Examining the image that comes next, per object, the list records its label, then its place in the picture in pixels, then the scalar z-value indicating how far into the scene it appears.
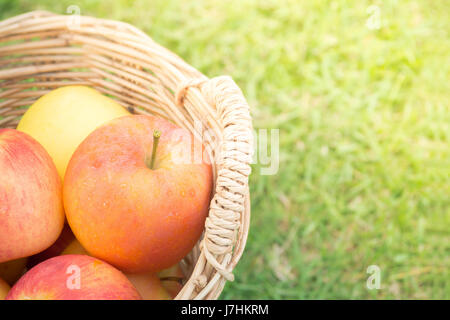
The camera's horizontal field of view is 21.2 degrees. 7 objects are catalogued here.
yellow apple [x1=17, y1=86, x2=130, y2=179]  0.62
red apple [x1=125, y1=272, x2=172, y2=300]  0.60
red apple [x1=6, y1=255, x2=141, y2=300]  0.55
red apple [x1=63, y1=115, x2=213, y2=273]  0.57
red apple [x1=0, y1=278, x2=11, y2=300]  0.58
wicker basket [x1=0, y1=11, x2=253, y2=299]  0.56
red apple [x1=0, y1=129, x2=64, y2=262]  0.57
